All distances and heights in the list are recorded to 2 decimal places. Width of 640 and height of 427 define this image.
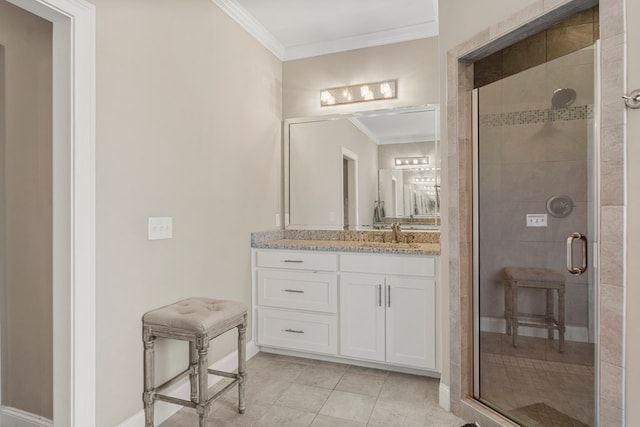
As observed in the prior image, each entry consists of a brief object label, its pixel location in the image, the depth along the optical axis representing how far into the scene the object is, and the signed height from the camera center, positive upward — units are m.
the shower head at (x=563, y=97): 1.64 +0.52
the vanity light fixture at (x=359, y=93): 3.12 +1.05
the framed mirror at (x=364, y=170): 3.05 +0.36
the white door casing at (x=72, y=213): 1.57 +0.00
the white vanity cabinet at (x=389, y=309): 2.50 -0.70
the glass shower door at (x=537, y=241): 1.59 -0.16
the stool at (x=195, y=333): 1.78 -0.63
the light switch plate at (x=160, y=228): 2.00 -0.09
